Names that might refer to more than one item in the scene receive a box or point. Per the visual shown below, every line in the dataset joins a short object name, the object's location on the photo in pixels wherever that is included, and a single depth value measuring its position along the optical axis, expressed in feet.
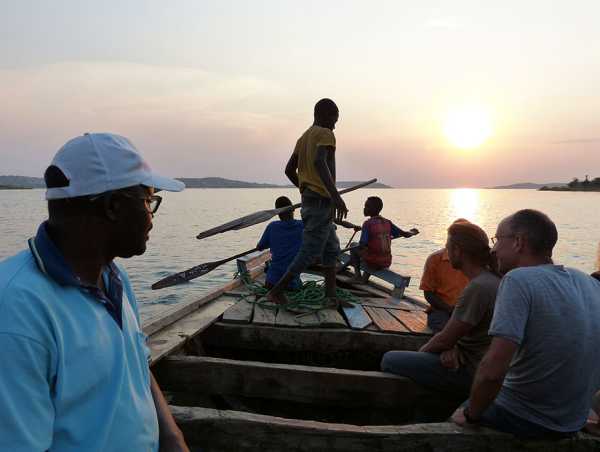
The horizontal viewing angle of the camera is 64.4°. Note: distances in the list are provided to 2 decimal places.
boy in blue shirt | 20.31
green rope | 16.79
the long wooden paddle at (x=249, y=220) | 16.47
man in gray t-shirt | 8.25
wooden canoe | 8.52
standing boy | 16.05
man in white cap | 3.91
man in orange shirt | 15.74
